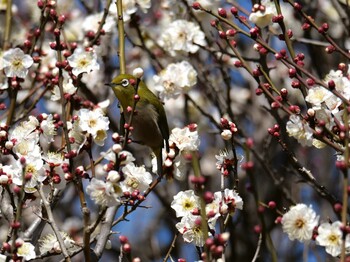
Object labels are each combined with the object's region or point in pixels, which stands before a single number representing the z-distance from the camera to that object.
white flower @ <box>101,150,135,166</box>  5.89
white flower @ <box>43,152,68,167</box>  6.61
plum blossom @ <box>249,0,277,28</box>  7.53
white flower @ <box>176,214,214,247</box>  6.48
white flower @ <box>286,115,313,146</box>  6.60
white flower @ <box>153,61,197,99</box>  9.70
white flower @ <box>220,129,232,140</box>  6.51
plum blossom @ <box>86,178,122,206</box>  5.87
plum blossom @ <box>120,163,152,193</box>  6.57
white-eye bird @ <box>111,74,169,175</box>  8.31
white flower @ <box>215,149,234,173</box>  6.57
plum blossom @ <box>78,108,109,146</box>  6.64
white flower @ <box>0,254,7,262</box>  6.19
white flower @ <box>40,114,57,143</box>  7.19
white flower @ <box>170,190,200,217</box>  6.63
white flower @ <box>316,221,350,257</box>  5.62
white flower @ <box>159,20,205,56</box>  10.44
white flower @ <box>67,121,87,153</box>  6.93
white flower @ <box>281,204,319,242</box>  5.85
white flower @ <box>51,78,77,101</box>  8.19
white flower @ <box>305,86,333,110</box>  6.80
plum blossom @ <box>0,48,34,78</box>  7.88
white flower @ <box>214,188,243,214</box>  6.37
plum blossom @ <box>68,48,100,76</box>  7.67
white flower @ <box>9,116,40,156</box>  6.71
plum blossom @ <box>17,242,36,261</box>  6.33
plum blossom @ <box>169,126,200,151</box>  6.70
